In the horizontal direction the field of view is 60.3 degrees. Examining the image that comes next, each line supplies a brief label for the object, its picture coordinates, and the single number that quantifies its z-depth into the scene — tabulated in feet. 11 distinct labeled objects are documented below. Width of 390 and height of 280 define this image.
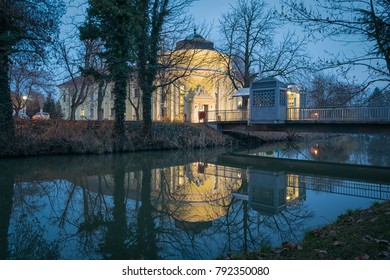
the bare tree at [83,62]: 68.65
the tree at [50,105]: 153.14
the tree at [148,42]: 73.33
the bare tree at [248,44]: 105.60
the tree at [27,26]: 46.50
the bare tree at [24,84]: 107.06
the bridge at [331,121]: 62.85
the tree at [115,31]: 65.98
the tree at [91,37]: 67.10
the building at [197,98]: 114.56
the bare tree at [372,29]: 23.49
